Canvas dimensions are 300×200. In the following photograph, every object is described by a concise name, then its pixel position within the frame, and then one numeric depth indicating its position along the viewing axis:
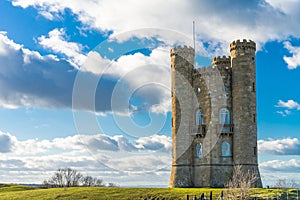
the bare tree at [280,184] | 52.44
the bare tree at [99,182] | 110.65
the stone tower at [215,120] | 58.91
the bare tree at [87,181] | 105.00
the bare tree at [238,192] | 42.97
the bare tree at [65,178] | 97.56
